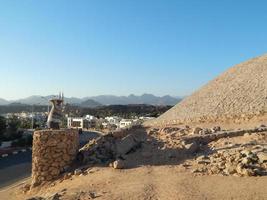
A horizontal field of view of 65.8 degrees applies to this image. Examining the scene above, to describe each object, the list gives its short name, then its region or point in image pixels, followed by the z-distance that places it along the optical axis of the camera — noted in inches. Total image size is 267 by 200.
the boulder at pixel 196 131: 272.8
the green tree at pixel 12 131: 737.1
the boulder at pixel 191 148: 231.5
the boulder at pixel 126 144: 243.3
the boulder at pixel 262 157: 192.4
